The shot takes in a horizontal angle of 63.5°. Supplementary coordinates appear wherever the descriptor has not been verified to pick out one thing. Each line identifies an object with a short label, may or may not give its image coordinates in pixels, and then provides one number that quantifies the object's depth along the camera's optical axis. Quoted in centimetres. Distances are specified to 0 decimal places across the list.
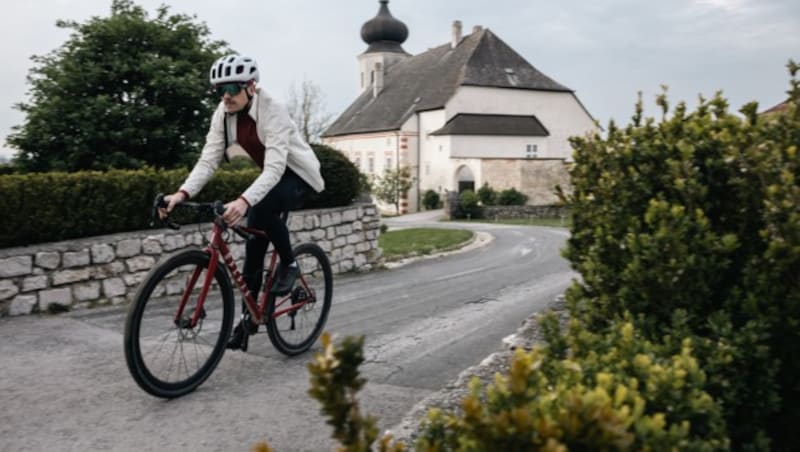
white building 4626
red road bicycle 386
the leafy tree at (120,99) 1135
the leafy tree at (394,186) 5217
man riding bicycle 437
